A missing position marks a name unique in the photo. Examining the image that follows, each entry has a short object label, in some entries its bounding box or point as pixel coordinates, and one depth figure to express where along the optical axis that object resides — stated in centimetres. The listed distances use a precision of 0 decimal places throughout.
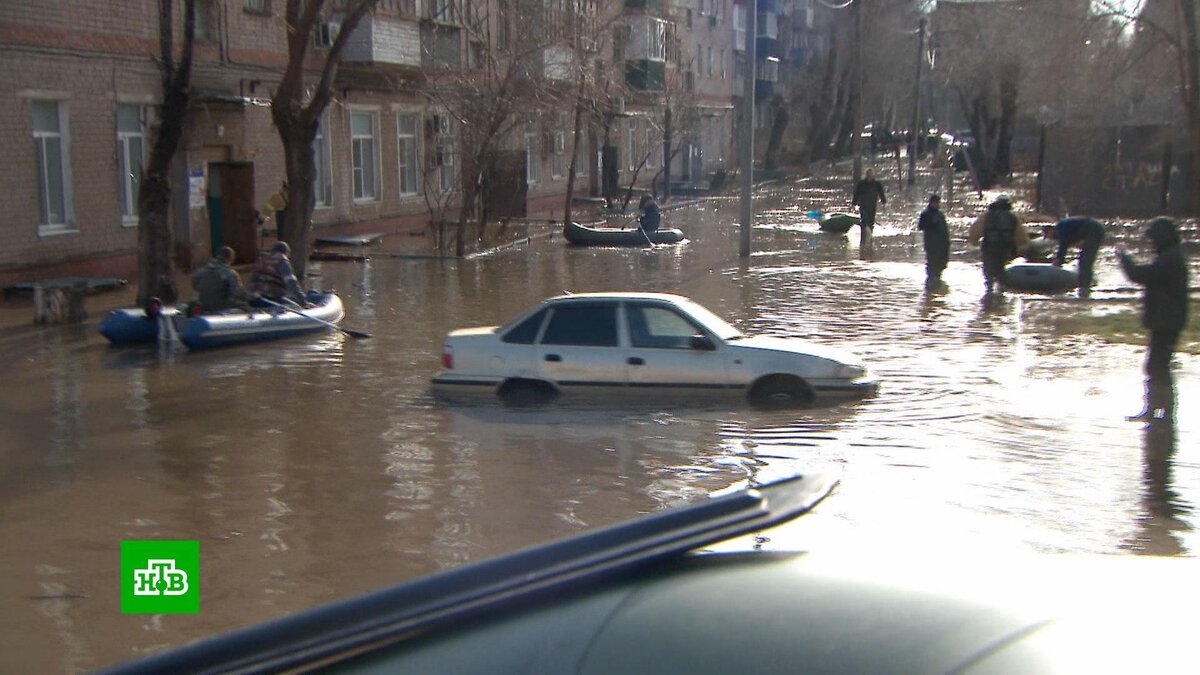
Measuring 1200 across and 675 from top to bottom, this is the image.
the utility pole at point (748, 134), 2708
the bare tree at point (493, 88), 2819
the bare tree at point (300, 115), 2041
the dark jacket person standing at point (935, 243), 2277
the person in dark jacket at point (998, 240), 2098
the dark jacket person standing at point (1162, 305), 1130
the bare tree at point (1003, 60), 3297
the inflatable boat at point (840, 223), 3544
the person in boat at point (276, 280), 1793
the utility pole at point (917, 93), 5281
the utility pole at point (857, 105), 4635
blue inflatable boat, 1620
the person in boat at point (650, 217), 3222
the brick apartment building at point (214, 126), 2078
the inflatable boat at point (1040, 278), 2116
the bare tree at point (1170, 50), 2847
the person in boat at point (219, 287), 1678
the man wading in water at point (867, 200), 3200
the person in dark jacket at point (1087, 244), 2058
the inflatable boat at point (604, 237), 3183
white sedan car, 1233
